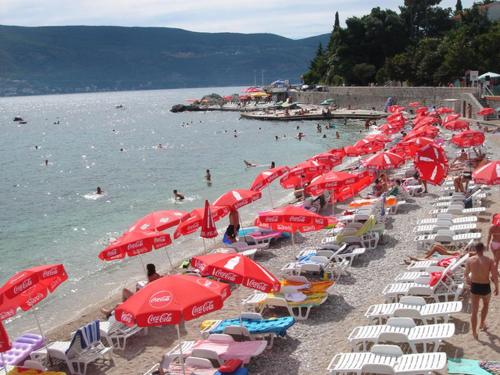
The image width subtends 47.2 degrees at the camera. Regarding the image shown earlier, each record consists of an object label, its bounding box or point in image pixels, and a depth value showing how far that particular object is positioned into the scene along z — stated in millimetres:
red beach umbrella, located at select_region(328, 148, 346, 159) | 22184
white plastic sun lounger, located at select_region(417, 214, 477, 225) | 13512
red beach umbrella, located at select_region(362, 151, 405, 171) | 17562
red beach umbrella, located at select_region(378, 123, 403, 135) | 31734
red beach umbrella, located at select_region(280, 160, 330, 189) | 18047
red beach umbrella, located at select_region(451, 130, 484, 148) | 21984
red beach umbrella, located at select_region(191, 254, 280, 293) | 8203
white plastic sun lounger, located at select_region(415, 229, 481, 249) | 12133
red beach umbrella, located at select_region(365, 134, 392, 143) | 24766
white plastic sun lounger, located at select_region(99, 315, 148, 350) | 9742
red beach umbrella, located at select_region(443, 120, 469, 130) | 27609
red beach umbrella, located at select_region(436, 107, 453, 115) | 41869
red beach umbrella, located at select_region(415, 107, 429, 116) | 38059
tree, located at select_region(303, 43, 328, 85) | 93688
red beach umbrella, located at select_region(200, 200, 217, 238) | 12609
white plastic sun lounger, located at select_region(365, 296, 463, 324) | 8273
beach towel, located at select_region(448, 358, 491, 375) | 7021
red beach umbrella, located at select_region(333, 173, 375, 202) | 18422
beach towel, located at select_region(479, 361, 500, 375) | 6961
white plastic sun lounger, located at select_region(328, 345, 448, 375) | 6652
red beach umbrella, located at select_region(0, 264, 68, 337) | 8445
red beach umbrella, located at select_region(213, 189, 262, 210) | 14156
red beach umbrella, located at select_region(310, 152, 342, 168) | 20112
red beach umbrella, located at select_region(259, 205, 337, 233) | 11297
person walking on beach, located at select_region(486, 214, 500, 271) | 10250
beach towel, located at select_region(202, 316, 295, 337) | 8617
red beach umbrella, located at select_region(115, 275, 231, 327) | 6738
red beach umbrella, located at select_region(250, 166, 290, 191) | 16156
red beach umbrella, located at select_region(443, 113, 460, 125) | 30734
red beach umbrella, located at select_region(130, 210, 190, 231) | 12109
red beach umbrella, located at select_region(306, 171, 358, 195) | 14898
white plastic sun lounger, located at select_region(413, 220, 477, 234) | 12922
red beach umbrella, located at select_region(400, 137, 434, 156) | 19062
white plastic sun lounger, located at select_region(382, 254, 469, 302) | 9312
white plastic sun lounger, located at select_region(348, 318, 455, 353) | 7449
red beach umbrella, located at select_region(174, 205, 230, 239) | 12688
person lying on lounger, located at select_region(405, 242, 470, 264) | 11655
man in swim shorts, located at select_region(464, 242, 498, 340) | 7781
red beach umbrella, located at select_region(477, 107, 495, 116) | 38281
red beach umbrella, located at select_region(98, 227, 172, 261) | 10969
